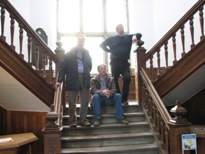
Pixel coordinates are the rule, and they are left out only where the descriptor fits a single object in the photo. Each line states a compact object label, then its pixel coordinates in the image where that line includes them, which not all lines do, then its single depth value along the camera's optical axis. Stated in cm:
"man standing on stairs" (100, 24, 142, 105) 366
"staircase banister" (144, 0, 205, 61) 344
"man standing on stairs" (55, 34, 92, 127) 322
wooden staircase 300
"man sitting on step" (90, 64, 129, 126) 336
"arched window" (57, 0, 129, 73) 616
